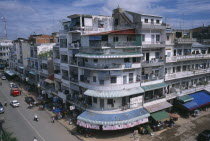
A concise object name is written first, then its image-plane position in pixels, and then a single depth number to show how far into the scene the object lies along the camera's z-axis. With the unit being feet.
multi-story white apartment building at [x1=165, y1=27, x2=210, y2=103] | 113.91
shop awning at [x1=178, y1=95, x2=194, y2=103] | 111.92
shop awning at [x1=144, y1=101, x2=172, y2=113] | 95.81
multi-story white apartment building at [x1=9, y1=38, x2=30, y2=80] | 198.06
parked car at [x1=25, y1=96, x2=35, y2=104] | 140.05
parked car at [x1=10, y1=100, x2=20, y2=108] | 132.85
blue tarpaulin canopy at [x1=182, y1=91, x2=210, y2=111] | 110.22
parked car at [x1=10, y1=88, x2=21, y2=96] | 162.25
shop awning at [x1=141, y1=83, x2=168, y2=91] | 97.16
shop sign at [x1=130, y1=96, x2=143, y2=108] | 92.60
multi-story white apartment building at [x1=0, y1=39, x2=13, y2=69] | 315.58
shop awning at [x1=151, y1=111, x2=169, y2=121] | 93.98
